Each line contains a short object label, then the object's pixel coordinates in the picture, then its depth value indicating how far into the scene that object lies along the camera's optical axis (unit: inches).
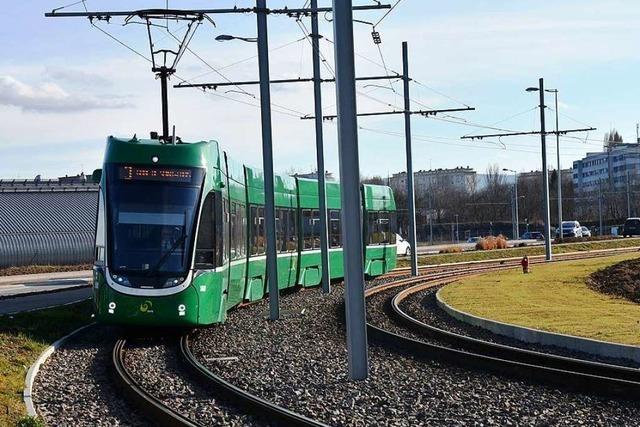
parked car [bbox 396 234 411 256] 2591.0
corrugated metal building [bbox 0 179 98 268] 2380.7
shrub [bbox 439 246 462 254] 2379.4
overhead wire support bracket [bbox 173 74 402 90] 1049.5
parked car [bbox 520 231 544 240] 3781.7
